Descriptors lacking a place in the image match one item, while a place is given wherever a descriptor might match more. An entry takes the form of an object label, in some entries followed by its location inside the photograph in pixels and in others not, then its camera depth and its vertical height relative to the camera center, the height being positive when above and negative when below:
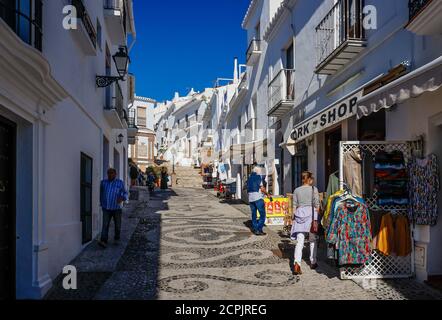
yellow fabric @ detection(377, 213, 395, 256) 5.84 -0.98
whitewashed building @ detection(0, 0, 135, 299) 4.75 +0.43
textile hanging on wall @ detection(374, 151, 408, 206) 5.91 -0.13
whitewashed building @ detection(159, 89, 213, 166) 46.50 +5.15
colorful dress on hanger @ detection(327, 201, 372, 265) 5.67 -0.91
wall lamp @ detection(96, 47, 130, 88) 9.40 +2.50
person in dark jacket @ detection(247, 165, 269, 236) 10.11 -0.74
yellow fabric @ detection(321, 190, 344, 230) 6.03 -0.61
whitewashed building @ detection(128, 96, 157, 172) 41.75 +3.44
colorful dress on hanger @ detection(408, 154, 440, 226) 5.57 -0.28
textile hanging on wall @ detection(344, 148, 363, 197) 6.04 -0.01
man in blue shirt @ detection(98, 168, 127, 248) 8.48 -0.59
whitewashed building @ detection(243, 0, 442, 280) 5.66 +1.91
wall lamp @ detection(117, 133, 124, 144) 16.30 +1.34
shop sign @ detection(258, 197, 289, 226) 11.36 -1.13
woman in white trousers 6.61 -0.76
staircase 35.38 -0.67
